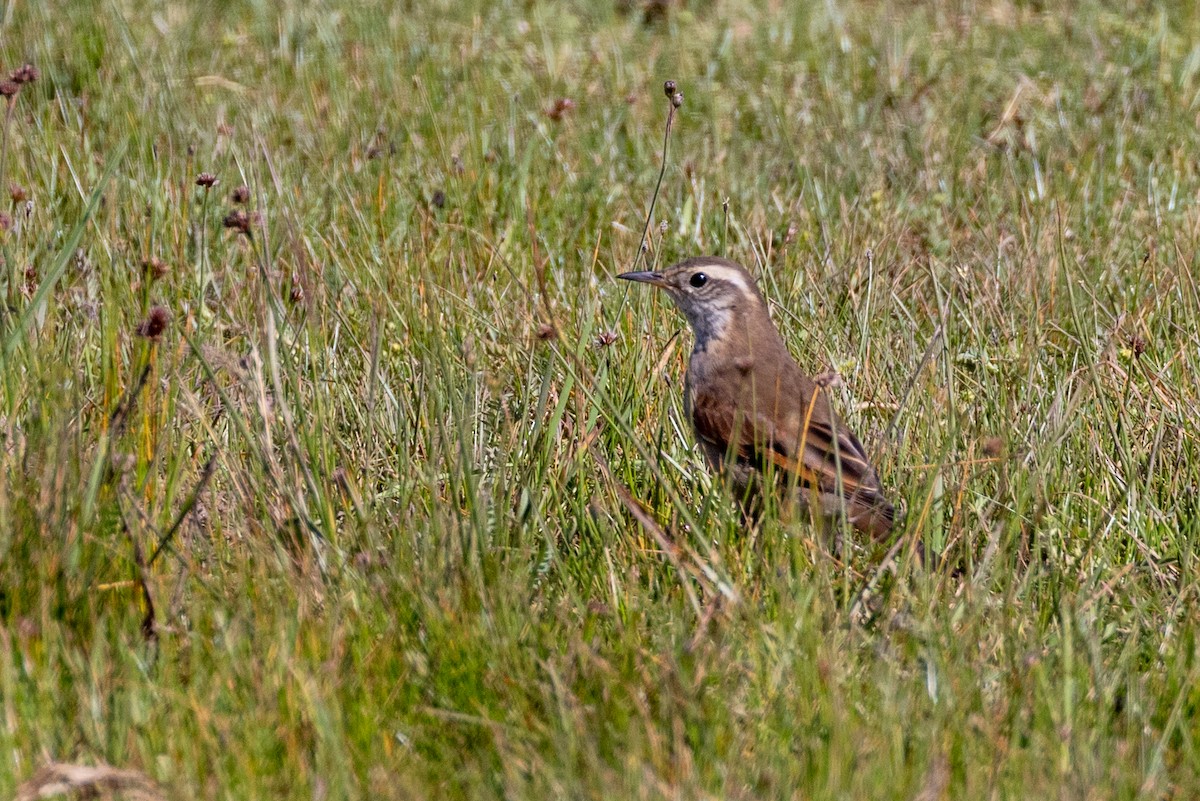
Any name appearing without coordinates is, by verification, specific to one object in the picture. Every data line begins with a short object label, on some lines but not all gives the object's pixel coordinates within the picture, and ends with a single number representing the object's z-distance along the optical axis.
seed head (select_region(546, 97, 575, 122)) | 14.07
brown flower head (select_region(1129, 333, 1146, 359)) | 9.89
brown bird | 8.80
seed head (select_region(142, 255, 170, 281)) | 7.65
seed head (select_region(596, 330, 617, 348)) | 9.66
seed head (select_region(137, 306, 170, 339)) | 7.18
